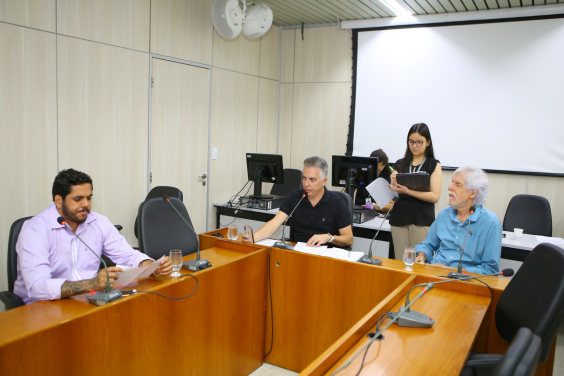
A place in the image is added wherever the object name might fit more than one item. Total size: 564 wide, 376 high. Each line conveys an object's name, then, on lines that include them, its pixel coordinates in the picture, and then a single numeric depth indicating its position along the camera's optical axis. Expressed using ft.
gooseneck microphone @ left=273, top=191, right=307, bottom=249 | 8.20
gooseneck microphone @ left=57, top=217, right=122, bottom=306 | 5.22
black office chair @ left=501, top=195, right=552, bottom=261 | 12.14
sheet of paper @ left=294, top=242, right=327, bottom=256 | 7.97
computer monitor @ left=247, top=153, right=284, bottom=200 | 13.74
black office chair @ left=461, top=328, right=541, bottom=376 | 3.33
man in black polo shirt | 9.20
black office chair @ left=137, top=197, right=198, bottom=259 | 8.42
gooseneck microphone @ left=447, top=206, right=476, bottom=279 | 6.66
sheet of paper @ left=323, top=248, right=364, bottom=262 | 7.64
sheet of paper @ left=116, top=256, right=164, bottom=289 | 5.55
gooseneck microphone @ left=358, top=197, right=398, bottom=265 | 7.45
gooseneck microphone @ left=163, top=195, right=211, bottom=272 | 6.86
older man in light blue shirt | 7.45
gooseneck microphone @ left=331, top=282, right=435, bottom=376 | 3.84
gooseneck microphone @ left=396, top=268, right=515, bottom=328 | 5.19
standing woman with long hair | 9.95
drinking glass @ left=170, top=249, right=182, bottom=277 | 6.55
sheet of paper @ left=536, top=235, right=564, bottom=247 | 10.73
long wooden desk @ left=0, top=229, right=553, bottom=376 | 4.54
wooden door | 13.05
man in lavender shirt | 5.59
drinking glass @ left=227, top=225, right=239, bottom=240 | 8.57
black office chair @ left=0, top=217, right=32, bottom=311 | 6.20
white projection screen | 13.88
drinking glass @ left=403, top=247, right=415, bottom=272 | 6.98
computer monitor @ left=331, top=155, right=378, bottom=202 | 11.75
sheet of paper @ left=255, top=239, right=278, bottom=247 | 8.59
